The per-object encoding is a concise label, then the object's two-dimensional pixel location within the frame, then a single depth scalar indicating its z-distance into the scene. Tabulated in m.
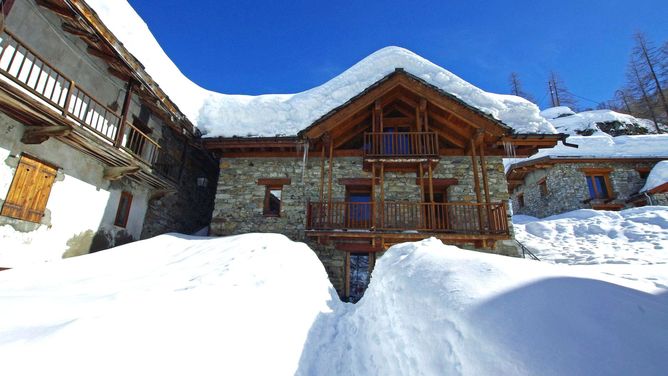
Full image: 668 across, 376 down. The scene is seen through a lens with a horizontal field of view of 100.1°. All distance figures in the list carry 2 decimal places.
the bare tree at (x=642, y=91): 24.66
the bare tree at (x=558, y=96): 37.47
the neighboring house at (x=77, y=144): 5.76
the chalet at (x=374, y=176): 8.59
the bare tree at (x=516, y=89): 37.88
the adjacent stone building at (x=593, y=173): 15.55
